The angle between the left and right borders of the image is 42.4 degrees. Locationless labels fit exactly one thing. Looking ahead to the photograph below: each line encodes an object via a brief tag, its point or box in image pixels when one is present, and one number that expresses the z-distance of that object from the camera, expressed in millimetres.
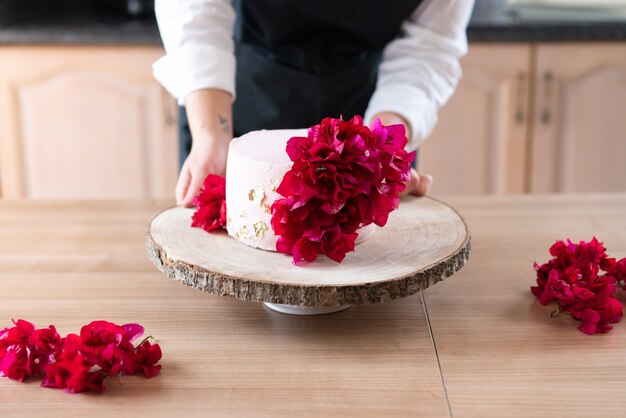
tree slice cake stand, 832
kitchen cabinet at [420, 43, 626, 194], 2348
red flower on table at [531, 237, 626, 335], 915
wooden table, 753
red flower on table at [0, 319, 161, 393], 777
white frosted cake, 915
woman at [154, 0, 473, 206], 1300
